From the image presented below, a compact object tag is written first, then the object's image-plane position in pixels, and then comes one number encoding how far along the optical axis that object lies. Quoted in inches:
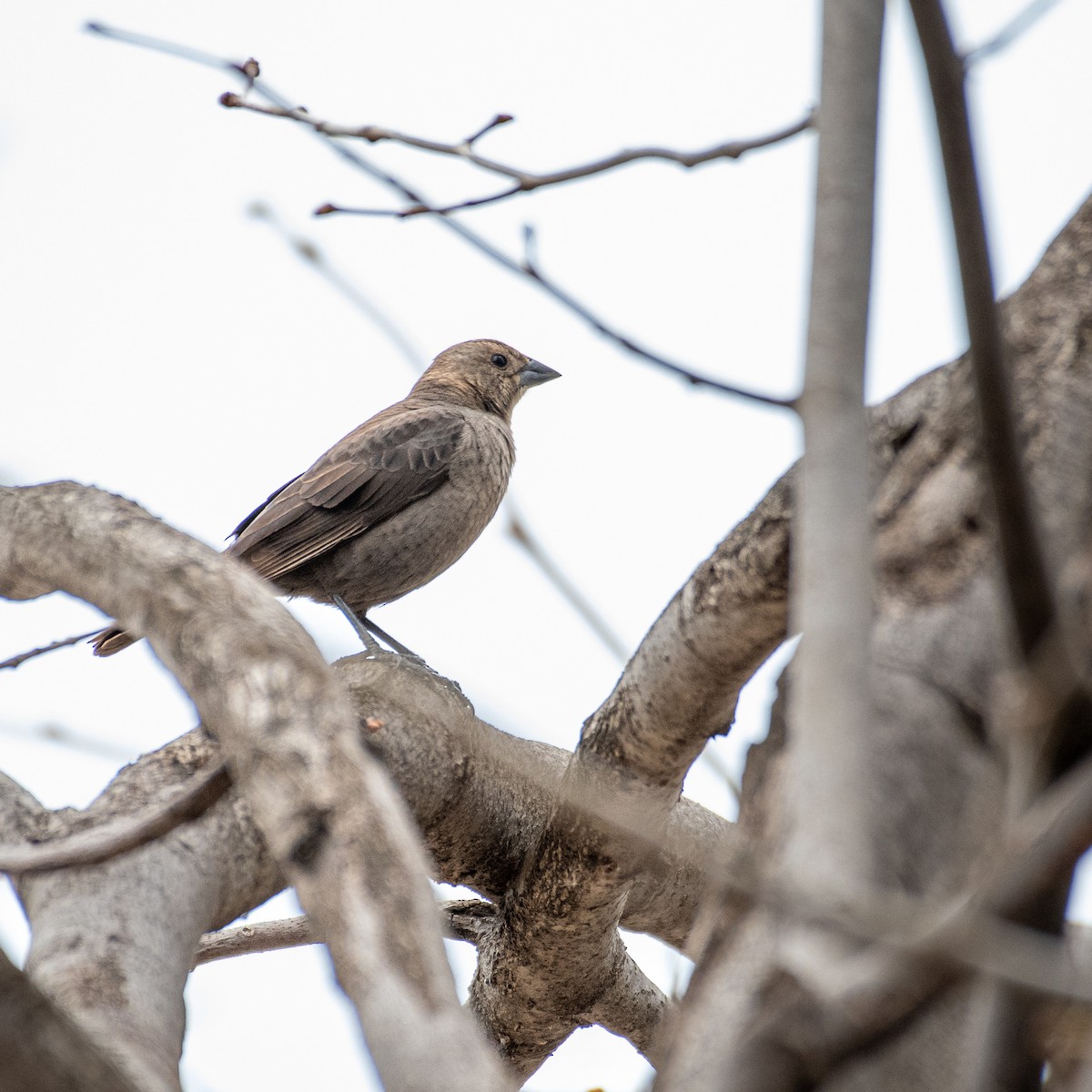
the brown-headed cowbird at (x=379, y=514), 438.0
